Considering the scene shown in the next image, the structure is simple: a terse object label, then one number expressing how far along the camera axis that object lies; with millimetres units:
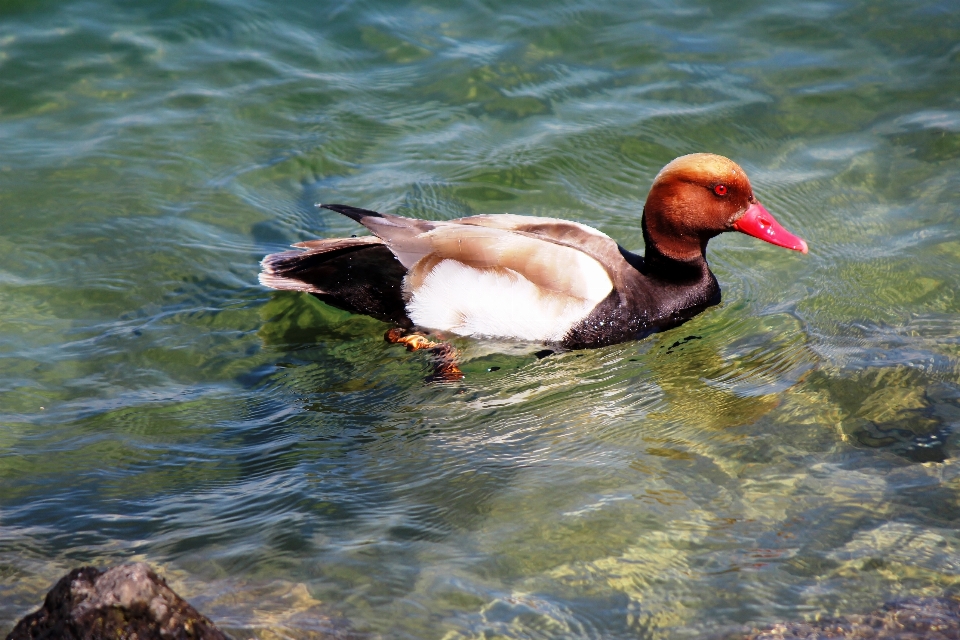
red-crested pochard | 10531
